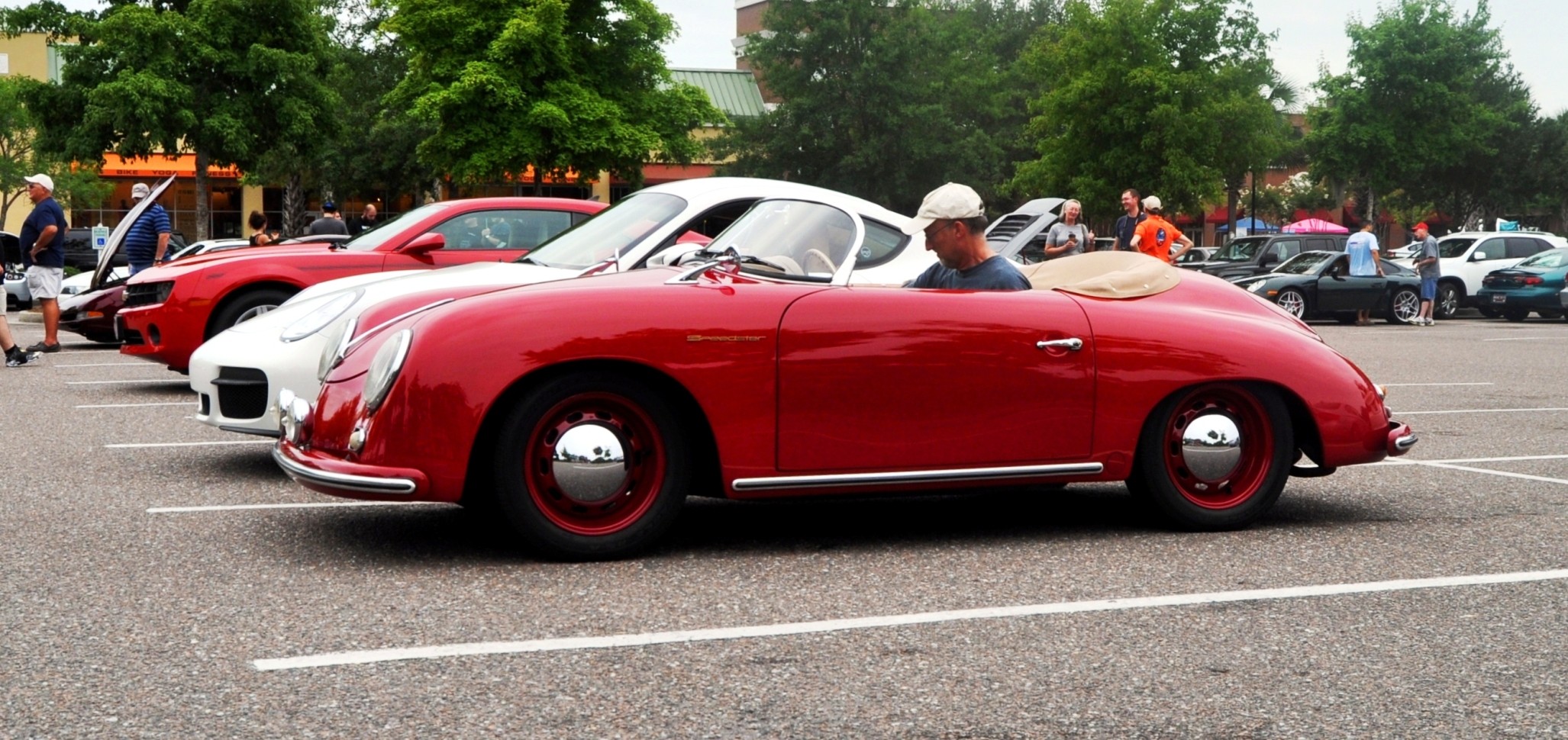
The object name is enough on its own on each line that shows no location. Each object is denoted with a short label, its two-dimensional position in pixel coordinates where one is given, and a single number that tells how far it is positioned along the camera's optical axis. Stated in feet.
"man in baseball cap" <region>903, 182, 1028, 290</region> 19.97
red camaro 33.91
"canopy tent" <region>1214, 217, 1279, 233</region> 244.71
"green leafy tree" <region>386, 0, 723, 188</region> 131.85
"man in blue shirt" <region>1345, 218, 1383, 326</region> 81.76
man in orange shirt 53.21
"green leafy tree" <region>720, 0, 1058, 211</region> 193.77
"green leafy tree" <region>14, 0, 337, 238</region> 115.24
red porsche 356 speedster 16.62
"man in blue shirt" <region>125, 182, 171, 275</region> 56.18
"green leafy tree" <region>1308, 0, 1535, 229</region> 146.72
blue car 89.40
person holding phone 53.21
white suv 96.12
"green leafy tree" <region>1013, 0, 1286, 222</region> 140.46
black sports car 80.89
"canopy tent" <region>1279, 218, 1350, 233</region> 164.81
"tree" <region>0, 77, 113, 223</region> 187.62
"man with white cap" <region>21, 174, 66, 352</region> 48.29
